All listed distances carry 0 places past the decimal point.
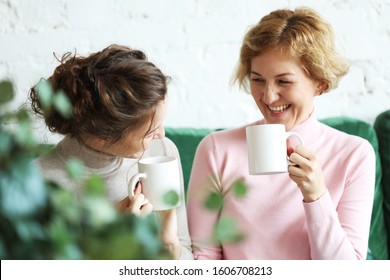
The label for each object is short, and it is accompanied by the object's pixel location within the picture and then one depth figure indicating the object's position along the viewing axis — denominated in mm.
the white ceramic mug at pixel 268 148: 2254
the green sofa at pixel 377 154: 2927
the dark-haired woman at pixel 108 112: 2287
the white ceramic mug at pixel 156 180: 2193
